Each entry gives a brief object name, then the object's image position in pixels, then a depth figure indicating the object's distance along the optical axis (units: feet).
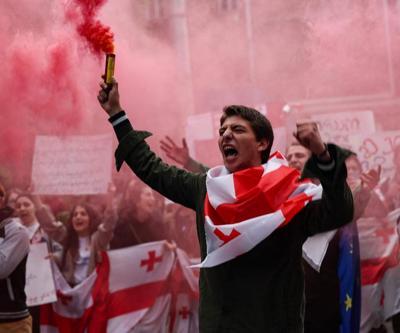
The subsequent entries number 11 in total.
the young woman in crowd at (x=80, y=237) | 30.22
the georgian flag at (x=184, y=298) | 32.30
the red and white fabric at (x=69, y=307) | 29.96
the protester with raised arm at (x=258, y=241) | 14.87
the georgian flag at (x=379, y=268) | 33.88
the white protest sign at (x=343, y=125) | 34.88
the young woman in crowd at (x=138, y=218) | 31.76
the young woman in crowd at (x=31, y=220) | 28.89
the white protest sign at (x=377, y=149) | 34.71
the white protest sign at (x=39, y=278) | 29.17
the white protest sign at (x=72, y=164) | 29.60
